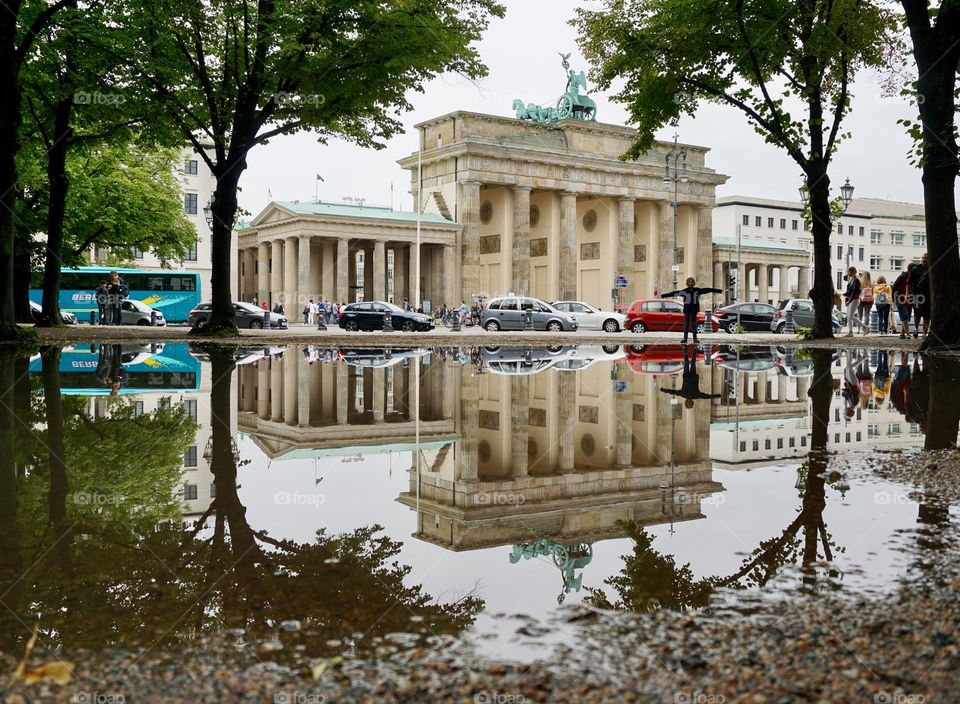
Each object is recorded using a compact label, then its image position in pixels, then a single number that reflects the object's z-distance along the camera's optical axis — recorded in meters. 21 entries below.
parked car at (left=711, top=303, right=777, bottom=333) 45.56
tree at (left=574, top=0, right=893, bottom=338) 22.44
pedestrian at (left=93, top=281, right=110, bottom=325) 40.78
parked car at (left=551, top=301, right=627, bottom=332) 44.47
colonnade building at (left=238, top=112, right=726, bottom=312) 68.31
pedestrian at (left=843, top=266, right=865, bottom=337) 28.36
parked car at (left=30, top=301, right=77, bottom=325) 43.66
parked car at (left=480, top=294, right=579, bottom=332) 43.03
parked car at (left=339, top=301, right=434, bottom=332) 44.03
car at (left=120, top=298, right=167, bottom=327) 46.72
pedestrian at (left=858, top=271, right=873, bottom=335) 29.70
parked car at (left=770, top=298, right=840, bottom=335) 44.97
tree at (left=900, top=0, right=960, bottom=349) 15.47
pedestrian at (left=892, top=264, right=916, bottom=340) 26.30
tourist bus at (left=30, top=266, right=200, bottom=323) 50.16
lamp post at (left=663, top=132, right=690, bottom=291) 76.94
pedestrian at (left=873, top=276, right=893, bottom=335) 29.30
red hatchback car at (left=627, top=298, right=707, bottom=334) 41.06
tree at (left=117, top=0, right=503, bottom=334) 22.25
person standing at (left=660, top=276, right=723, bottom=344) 26.77
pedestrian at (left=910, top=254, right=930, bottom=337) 23.52
